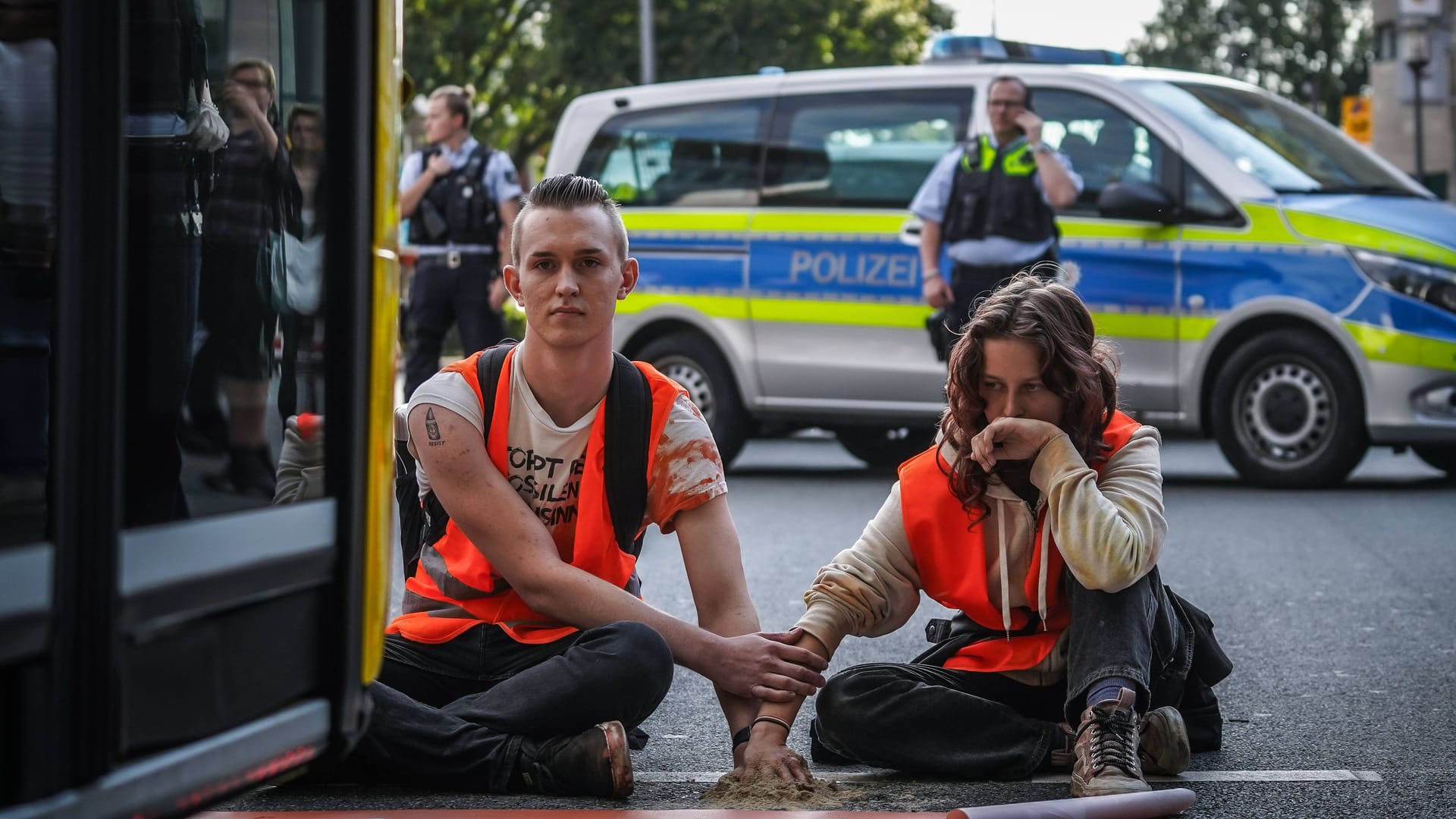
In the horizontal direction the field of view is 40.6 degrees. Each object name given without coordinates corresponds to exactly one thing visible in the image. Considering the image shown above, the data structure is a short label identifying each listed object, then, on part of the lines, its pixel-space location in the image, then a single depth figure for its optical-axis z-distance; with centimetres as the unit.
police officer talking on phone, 945
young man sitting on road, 385
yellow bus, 215
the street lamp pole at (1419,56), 1752
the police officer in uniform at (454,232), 1024
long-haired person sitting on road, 381
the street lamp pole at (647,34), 2717
